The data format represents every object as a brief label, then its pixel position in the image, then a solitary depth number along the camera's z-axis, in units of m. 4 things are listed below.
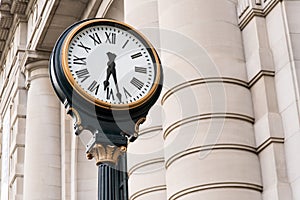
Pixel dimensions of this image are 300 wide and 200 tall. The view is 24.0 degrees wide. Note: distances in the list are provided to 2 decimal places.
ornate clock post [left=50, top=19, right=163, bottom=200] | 4.68
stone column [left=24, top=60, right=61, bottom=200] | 23.06
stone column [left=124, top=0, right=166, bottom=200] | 12.66
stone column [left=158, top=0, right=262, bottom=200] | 10.55
